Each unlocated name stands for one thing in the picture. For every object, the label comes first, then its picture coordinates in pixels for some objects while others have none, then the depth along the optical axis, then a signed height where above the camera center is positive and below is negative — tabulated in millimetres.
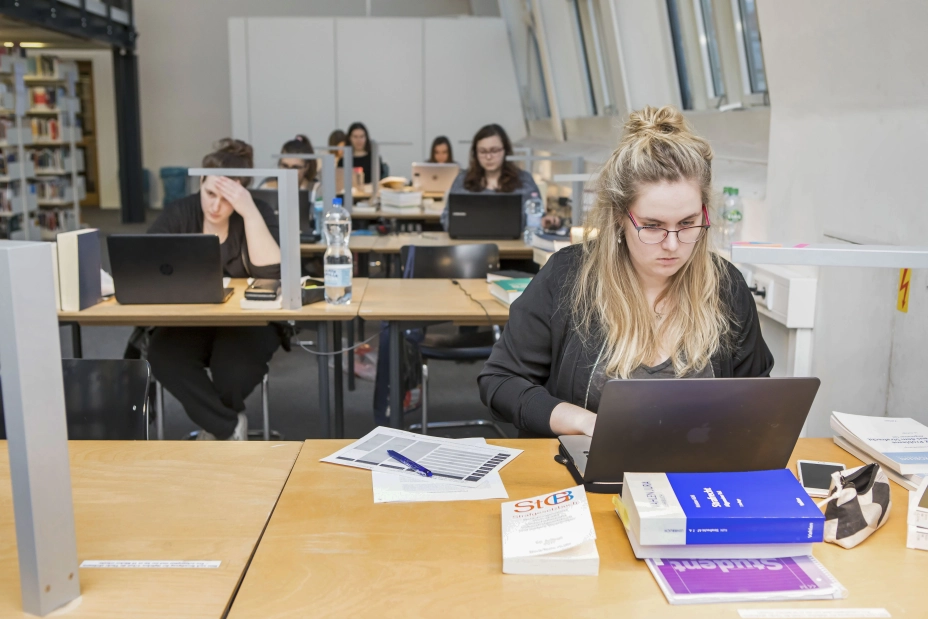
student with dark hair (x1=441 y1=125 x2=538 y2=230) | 5297 -10
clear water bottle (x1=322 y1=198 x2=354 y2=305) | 2967 -333
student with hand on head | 3021 -602
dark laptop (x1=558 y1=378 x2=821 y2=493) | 1224 -370
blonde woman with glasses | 1641 -277
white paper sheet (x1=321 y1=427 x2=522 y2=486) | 1486 -512
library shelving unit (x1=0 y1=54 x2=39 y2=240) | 8805 +139
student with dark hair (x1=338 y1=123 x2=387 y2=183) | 7949 +205
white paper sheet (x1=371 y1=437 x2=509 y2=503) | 1383 -518
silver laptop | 7117 -62
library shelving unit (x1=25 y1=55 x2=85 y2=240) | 10125 +320
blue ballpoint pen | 1477 -508
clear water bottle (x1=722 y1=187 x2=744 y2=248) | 3242 -163
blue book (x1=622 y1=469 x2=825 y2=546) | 1121 -447
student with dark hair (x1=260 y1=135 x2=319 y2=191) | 5387 +28
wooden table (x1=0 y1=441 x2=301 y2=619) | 1081 -522
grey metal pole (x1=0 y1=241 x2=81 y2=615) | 899 -279
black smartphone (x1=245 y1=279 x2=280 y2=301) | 2867 -407
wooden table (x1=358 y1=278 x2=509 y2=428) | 2871 -470
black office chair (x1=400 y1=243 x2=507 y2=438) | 3729 -406
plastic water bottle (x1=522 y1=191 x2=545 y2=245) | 4594 -264
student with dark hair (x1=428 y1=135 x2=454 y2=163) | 8289 +164
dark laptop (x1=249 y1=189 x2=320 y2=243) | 4715 -226
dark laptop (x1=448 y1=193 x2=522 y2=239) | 4750 -265
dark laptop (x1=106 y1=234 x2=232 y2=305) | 2801 -329
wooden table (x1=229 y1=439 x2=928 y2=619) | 1062 -527
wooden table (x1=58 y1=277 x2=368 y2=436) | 2752 -471
